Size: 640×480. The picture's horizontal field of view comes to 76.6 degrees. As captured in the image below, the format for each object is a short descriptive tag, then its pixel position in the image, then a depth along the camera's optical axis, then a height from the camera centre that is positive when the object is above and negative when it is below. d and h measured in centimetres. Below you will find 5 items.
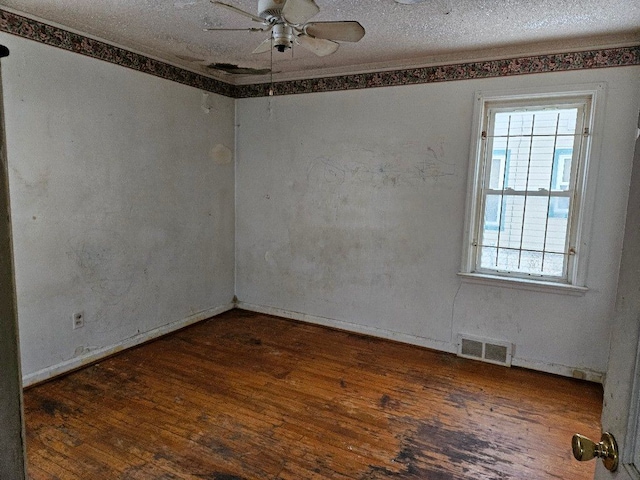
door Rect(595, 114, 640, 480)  76 -32
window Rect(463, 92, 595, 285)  311 +5
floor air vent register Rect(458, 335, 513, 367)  338 -132
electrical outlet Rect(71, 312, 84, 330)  315 -109
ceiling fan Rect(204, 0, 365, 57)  178 +79
